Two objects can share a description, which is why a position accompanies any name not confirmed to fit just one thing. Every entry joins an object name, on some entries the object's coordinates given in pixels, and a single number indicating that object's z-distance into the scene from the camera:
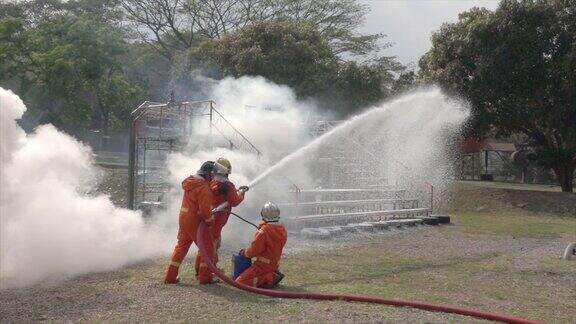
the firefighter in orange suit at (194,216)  8.67
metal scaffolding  15.79
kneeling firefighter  8.45
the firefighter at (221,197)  9.13
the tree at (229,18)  47.69
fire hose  7.14
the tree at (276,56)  30.50
